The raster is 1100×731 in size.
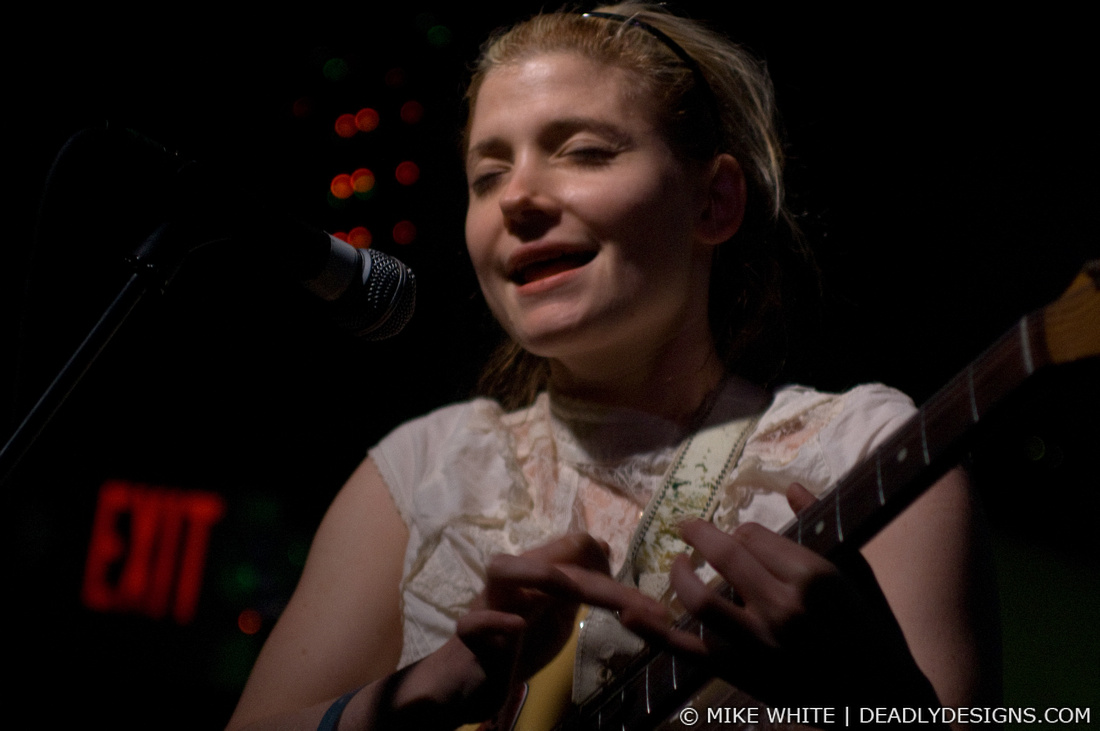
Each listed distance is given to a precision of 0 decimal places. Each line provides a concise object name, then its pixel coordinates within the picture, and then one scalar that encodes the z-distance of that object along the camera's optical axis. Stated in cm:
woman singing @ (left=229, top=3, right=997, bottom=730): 90
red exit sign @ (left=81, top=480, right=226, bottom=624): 334
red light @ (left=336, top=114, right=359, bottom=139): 257
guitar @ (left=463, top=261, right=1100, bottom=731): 62
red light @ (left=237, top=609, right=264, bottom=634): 331
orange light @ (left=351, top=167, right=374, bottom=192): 258
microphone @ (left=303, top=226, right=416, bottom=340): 91
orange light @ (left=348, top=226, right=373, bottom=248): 257
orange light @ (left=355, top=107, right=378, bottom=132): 255
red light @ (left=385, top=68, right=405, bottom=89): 250
